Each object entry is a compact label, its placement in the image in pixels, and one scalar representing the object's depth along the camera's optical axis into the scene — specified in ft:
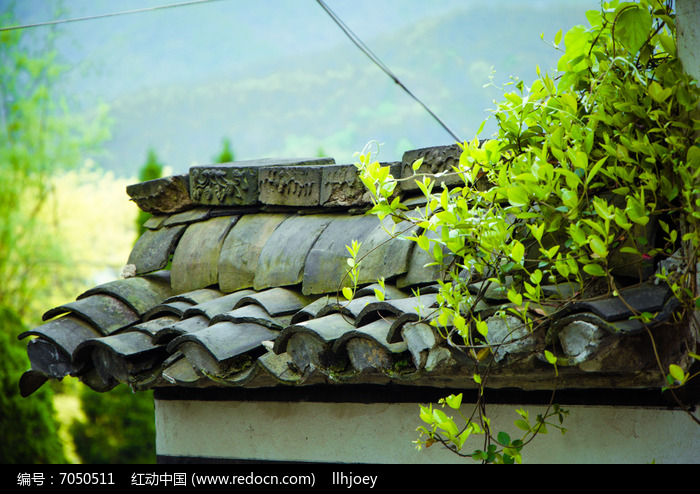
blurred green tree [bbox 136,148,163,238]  63.51
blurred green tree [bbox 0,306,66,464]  45.29
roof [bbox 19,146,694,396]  10.18
